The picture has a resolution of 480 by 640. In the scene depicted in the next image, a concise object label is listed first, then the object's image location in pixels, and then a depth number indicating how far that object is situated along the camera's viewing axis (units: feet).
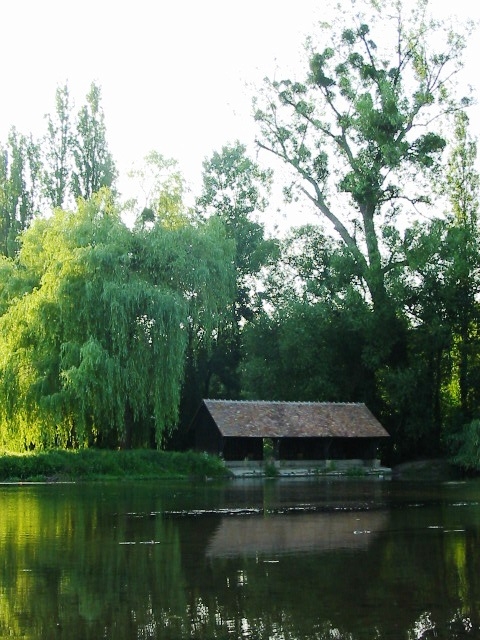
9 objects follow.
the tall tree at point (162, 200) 136.26
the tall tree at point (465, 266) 153.48
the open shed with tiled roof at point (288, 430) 140.97
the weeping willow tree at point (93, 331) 115.55
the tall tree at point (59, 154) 163.22
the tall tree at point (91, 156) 162.30
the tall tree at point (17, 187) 160.97
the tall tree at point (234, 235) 184.34
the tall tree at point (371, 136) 147.74
